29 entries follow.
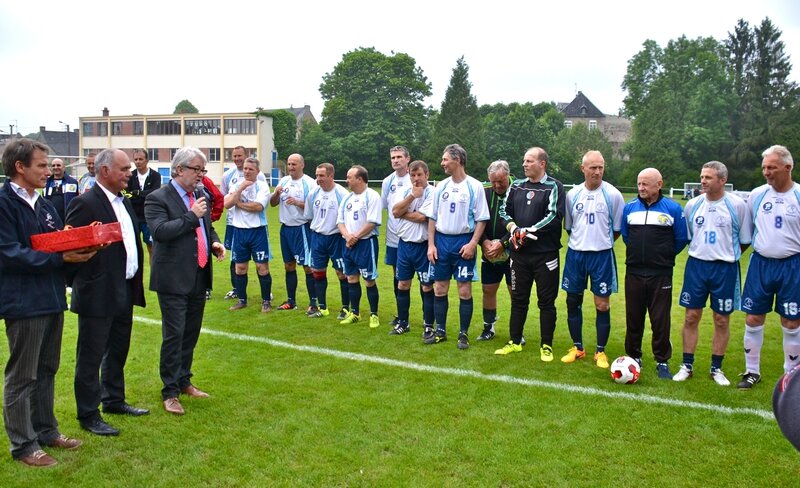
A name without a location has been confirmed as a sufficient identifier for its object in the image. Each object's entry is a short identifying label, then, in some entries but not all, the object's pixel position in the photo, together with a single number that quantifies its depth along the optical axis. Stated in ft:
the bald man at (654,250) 21.03
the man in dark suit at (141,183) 35.19
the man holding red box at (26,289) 13.52
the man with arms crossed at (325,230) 29.76
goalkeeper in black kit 22.91
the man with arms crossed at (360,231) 27.96
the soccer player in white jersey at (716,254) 20.45
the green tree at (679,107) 193.36
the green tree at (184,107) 377.09
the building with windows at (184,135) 223.71
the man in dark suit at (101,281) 15.42
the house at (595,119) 348.59
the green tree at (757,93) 187.42
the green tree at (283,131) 225.35
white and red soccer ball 20.27
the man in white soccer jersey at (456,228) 24.66
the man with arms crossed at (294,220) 30.99
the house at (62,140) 297.94
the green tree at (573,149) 203.31
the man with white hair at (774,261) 19.30
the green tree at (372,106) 215.10
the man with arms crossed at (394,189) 27.61
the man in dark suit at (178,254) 17.15
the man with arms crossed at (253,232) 31.12
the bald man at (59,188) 38.78
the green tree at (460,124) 204.95
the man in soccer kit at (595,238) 22.29
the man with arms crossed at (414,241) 26.05
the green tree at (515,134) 215.31
